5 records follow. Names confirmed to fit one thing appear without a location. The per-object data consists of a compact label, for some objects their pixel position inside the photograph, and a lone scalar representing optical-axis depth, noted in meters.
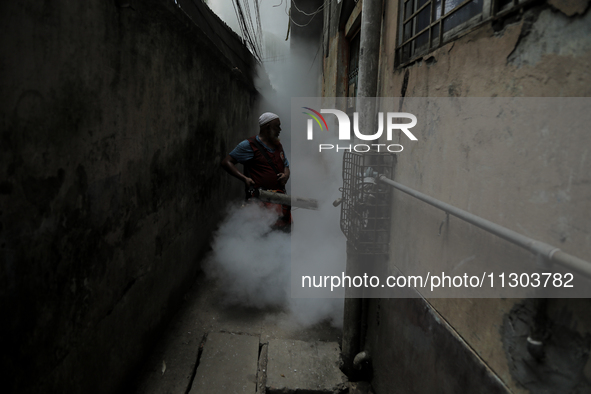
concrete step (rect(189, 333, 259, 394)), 2.99
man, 4.71
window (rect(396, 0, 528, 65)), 1.62
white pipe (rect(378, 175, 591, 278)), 0.99
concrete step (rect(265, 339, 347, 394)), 3.08
